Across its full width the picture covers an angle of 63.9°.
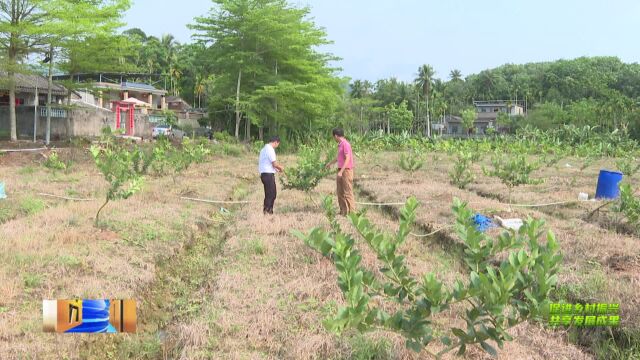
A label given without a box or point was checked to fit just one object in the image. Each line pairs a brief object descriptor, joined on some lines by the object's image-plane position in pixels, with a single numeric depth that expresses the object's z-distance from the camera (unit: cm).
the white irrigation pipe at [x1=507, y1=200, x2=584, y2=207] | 984
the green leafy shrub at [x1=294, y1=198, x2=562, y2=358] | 271
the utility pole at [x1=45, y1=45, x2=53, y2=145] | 1936
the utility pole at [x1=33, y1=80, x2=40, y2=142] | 2098
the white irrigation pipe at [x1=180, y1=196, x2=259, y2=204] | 1043
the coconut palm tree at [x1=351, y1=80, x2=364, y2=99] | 7075
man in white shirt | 881
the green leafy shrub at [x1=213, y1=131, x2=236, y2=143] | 2752
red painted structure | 2786
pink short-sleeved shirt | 858
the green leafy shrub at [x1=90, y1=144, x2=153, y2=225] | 724
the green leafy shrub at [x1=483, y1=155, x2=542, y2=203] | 991
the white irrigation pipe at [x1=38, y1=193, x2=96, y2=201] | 990
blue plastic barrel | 1052
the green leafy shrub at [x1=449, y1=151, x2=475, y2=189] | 1318
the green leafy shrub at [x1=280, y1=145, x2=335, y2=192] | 1004
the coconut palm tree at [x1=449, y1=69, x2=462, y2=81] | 9013
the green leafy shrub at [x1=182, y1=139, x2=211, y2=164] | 1551
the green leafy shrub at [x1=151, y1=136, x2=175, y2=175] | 1328
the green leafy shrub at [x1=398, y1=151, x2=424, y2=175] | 1563
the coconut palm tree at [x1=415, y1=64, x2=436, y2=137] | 6706
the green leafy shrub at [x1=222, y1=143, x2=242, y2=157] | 2453
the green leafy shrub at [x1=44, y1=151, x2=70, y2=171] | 1425
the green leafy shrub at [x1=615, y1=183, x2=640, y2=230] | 726
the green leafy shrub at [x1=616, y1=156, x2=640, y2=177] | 1515
